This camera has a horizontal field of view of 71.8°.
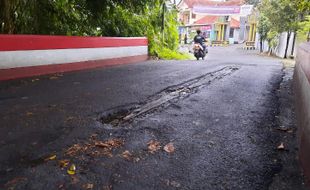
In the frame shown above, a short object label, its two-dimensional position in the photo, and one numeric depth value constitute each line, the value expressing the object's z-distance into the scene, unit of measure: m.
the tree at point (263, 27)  24.25
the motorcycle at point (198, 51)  12.25
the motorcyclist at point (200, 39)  12.25
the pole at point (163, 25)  11.49
